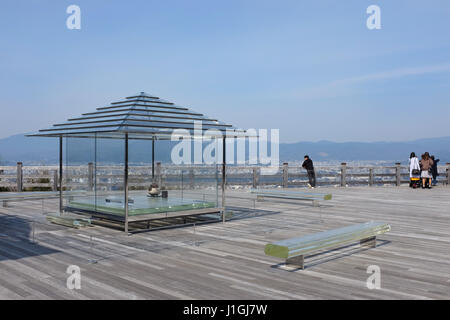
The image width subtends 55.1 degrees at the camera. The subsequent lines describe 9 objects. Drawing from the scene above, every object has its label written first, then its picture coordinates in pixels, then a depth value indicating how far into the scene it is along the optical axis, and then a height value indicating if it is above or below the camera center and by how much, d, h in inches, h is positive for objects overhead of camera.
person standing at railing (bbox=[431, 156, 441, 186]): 840.4 -17.8
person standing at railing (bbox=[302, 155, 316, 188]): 801.6 -17.3
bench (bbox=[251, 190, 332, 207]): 443.2 -37.2
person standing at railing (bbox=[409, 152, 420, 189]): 778.8 -18.6
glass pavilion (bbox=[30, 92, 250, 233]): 323.9 -3.0
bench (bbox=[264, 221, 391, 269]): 200.5 -41.6
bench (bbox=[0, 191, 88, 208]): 372.3 -35.0
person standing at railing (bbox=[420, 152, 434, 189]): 773.3 -11.1
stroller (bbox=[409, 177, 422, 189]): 796.0 -39.3
